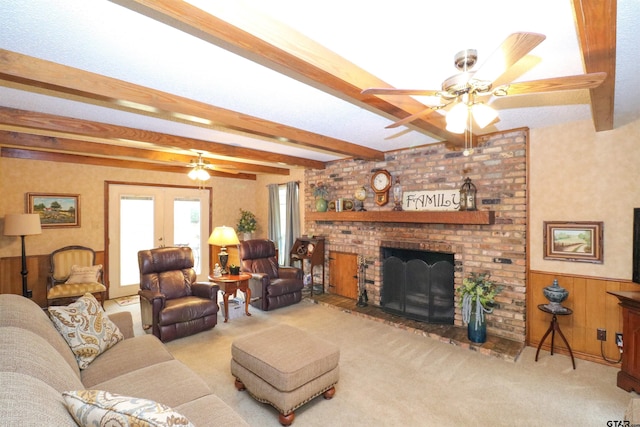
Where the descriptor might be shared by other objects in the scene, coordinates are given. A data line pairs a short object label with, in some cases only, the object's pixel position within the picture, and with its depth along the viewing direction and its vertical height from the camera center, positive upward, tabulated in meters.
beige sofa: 1.02 -0.83
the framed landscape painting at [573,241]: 3.11 -0.33
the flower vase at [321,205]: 5.47 +0.10
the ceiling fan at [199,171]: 4.56 +0.59
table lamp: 4.38 -0.40
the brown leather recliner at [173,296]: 3.52 -1.09
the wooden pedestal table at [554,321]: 3.00 -1.15
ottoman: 2.19 -1.20
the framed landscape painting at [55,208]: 4.73 +0.04
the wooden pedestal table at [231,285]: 4.29 -1.08
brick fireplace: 3.50 -0.22
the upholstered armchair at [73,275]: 4.26 -1.00
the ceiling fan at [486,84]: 1.33 +0.68
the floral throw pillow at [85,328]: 2.14 -0.88
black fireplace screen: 4.01 -1.05
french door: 5.48 -0.29
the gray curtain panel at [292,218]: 6.25 -0.15
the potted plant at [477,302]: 3.41 -1.06
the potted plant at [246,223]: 7.04 -0.29
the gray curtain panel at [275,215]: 6.70 -0.10
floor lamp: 4.21 -0.21
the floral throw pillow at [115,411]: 1.08 -0.74
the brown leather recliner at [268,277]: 4.73 -1.10
